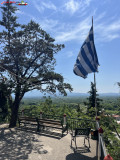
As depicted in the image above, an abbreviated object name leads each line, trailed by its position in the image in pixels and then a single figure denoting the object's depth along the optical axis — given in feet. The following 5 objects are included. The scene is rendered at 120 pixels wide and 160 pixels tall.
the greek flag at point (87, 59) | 18.84
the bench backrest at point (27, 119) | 28.83
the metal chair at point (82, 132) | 19.31
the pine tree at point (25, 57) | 32.14
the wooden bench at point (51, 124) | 24.81
